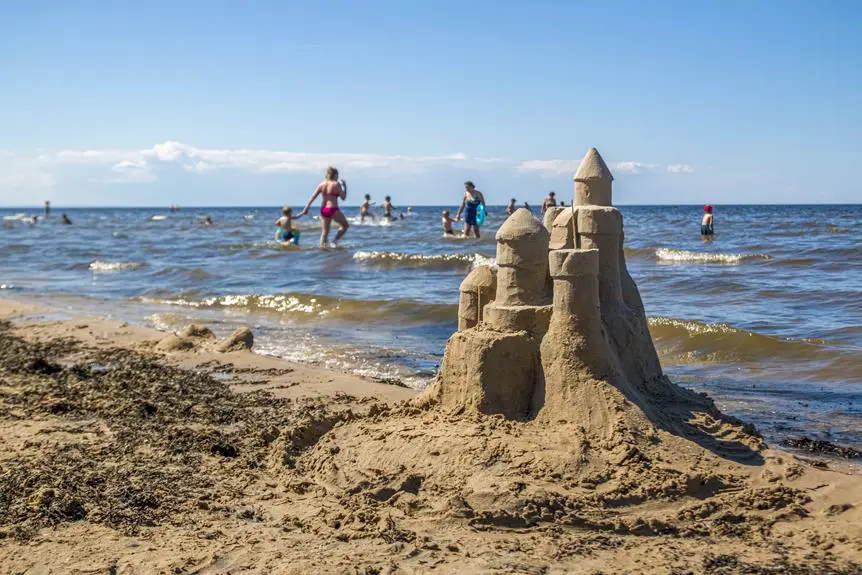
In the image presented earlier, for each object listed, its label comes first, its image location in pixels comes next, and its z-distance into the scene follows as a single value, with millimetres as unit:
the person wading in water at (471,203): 23297
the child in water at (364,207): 36719
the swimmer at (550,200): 23006
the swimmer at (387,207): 36344
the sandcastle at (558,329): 4633
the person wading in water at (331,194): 18856
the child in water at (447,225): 26734
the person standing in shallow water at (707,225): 26716
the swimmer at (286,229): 23481
